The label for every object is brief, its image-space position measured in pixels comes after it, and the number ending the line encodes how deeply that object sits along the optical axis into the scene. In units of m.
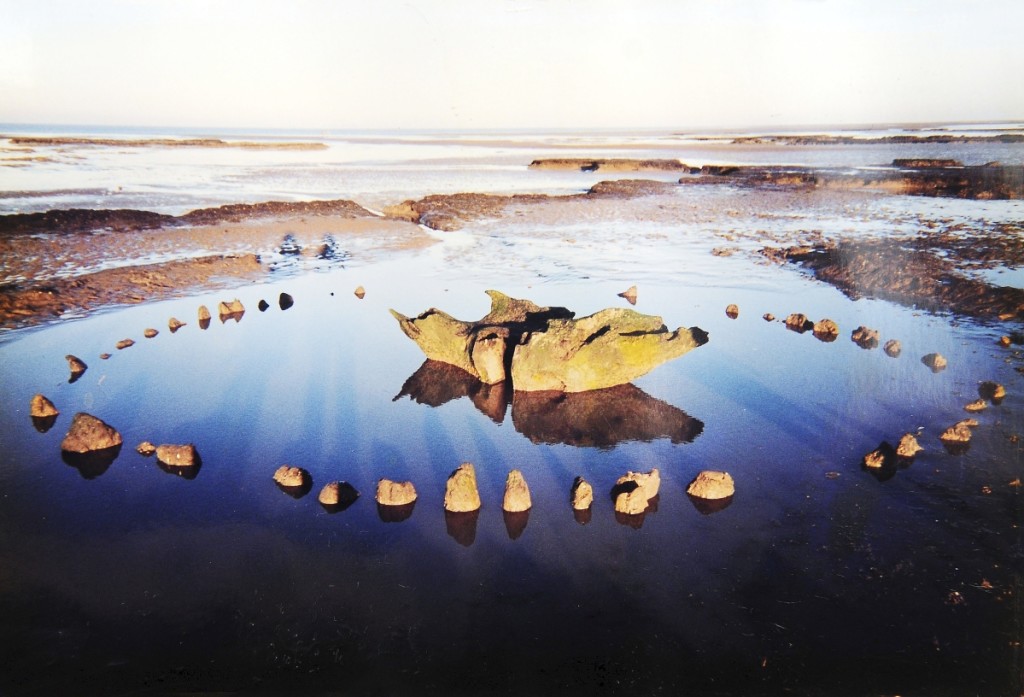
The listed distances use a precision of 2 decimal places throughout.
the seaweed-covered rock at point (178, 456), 10.59
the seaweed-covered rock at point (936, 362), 13.68
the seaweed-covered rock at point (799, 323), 16.90
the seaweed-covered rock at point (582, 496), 9.25
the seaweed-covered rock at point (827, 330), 16.16
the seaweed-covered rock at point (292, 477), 9.95
